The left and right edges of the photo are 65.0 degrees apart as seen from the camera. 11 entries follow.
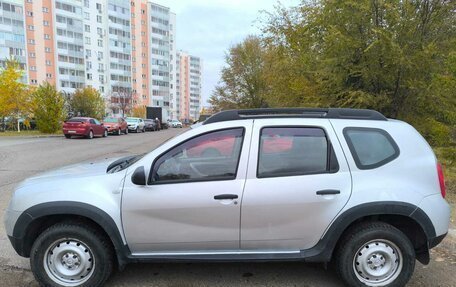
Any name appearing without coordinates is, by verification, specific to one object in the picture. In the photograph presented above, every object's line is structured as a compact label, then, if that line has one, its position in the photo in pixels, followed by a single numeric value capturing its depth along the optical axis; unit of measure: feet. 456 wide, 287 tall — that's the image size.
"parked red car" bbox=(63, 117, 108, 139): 77.36
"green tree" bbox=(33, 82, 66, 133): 92.02
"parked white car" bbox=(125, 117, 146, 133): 121.70
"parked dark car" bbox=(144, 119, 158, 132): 139.11
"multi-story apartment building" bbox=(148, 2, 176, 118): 326.65
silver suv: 10.64
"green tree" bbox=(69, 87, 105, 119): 162.74
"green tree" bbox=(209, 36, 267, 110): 113.09
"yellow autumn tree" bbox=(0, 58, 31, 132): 96.07
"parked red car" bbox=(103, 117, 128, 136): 98.97
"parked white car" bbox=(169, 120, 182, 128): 228.22
